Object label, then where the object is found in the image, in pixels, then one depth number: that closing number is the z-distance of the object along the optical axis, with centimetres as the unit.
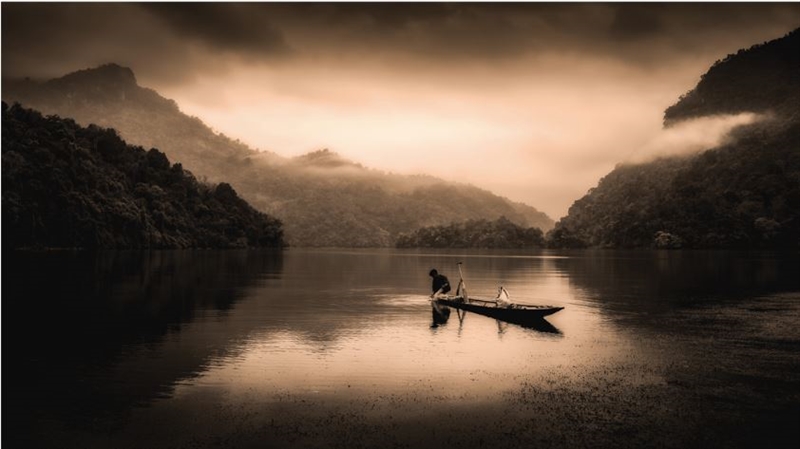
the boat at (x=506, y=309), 3675
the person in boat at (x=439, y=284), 4818
